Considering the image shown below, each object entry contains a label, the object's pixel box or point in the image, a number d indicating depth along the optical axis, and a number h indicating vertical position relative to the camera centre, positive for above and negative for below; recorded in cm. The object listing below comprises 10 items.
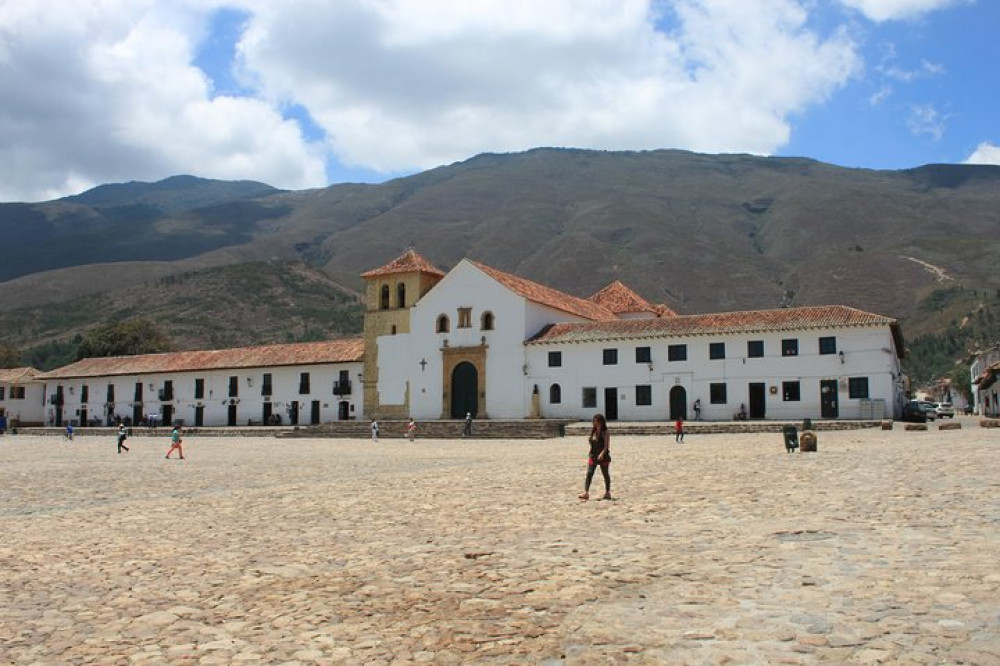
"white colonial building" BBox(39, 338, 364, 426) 4997 +172
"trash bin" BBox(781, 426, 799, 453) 2002 -74
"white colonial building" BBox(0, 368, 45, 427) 6072 +144
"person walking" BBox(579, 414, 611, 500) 1200 -60
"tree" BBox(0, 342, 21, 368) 7619 +536
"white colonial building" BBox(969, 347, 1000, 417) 4832 +103
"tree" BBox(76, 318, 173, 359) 6975 +610
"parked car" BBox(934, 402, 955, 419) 5090 -53
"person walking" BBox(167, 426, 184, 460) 2458 -71
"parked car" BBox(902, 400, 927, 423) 3850 -50
